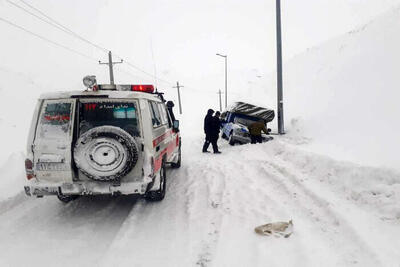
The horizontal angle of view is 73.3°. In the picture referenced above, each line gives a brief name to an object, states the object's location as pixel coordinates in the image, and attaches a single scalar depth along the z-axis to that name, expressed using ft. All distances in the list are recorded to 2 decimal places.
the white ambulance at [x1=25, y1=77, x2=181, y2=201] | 14.07
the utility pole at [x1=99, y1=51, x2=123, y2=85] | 80.80
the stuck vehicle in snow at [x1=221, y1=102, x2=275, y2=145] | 42.42
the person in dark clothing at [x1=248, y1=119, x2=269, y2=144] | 38.01
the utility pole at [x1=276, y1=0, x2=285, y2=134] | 39.52
